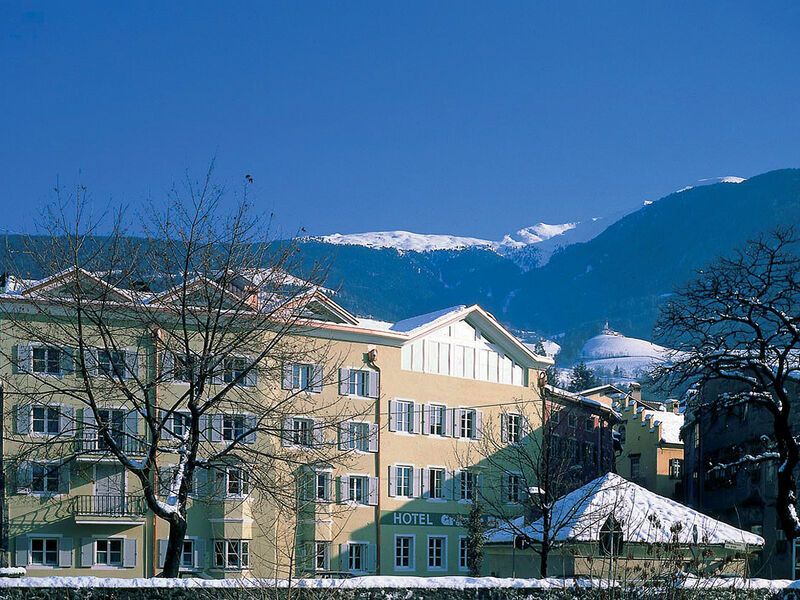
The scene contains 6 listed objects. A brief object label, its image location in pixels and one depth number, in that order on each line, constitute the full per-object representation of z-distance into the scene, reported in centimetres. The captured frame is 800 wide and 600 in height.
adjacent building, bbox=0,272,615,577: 5016
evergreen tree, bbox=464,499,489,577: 5447
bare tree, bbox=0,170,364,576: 2822
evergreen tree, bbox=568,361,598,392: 15775
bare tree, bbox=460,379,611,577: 6025
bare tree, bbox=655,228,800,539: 3256
